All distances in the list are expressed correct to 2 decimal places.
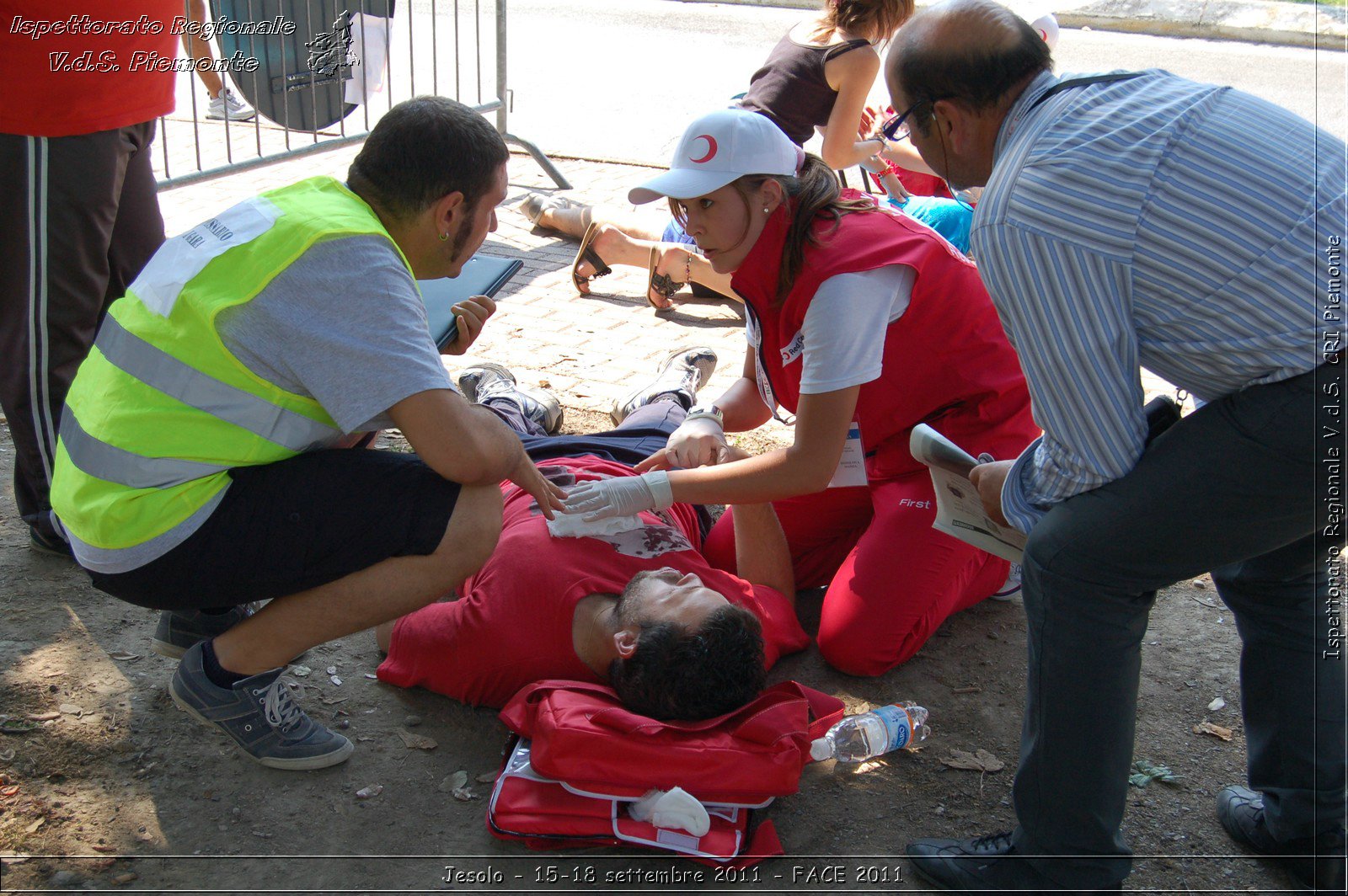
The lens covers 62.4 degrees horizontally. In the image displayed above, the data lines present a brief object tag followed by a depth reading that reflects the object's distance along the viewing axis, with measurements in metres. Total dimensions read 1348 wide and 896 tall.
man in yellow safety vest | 2.14
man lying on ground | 2.49
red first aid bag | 2.27
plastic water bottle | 2.63
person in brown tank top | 4.86
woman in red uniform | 2.76
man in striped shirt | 1.82
